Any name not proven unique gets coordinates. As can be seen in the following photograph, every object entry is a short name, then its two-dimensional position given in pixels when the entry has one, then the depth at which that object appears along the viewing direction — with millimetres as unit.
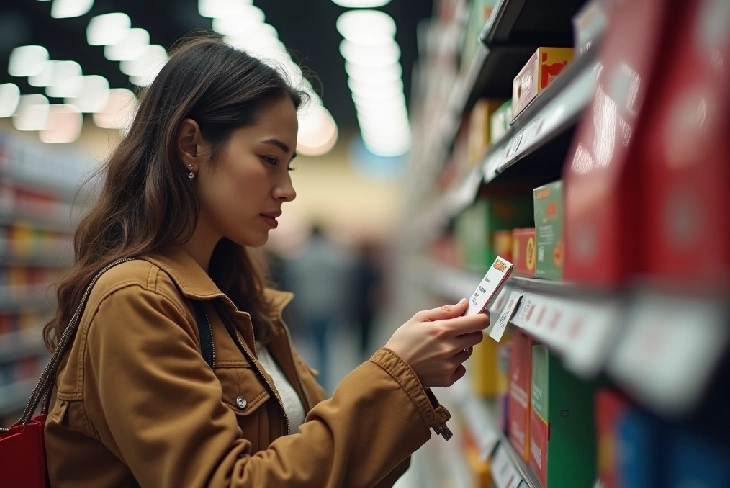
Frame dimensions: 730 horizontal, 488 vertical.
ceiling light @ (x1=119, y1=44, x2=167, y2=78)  6730
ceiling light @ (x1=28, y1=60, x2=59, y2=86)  7253
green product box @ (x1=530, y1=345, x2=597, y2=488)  1158
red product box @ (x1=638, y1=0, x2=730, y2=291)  495
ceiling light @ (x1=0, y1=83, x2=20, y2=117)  7953
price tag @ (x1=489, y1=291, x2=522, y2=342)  1156
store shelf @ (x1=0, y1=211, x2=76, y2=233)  4325
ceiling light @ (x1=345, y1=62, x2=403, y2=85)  7348
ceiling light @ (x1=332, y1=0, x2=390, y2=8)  5207
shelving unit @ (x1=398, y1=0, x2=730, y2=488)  500
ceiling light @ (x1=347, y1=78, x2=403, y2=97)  8172
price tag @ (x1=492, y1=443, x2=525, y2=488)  1312
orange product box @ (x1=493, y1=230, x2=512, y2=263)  1705
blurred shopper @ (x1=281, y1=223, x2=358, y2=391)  6727
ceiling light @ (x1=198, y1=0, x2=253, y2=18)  5223
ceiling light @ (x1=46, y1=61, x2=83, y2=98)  7379
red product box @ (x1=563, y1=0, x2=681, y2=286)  635
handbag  1180
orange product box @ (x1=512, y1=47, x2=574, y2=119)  1217
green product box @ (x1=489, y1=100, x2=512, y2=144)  1535
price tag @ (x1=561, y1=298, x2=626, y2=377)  652
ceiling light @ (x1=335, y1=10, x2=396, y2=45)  5559
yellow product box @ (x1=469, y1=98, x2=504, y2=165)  1938
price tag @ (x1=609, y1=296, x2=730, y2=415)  469
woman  1064
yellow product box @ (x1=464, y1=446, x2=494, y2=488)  1943
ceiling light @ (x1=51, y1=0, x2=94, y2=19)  5292
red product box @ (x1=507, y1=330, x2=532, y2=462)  1370
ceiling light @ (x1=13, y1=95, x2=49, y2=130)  8852
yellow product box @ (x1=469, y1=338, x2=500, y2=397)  2268
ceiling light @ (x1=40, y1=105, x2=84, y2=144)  9773
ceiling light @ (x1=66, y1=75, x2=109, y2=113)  8086
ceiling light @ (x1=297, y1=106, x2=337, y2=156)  10359
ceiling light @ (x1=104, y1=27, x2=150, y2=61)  6316
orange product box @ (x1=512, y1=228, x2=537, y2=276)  1269
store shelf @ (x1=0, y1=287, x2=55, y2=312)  4302
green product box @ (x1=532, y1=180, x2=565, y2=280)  1053
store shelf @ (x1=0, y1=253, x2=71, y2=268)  4343
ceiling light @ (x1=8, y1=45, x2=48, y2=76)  6656
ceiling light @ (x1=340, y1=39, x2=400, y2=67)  6488
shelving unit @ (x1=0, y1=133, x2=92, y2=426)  4297
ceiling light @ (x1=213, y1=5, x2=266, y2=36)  5488
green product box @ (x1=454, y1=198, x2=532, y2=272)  2082
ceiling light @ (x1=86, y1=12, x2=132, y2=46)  5801
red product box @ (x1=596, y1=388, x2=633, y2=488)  722
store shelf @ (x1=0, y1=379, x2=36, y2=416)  4227
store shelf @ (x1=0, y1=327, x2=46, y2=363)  4355
